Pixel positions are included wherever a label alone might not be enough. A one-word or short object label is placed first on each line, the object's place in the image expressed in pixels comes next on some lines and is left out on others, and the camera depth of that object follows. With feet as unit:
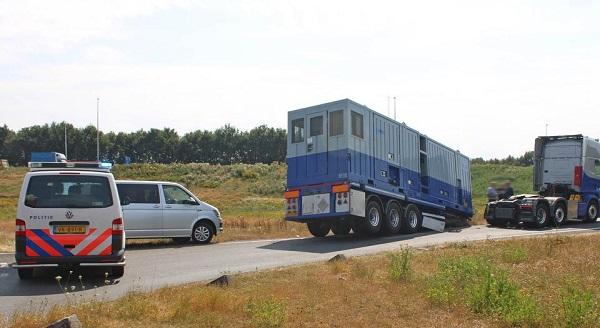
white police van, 33.22
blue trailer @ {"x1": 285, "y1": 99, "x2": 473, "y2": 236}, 56.70
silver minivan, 53.36
